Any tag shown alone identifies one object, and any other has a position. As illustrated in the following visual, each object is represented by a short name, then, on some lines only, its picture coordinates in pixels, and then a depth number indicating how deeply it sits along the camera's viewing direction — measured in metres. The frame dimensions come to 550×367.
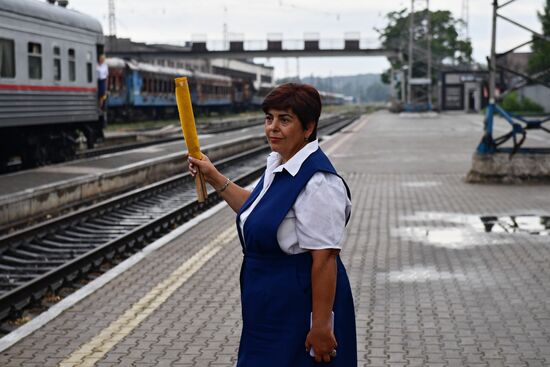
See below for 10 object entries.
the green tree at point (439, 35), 108.73
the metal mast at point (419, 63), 67.51
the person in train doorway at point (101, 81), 22.73
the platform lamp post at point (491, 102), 17.25
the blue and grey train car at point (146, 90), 45.28
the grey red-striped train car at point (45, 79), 17.61
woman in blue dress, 3.40
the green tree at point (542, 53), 69.75
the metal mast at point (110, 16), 81.19
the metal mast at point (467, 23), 98.06
